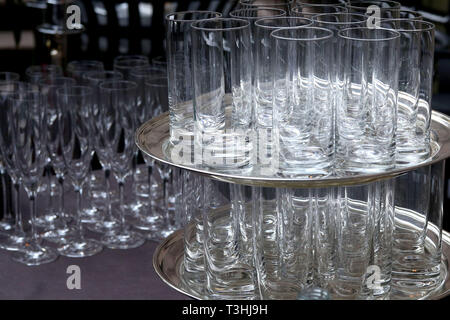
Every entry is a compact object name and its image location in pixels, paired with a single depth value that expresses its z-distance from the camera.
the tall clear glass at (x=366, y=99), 1.22
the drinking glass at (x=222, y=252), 1.33
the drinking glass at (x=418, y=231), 1.37
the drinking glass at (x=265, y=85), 1.23
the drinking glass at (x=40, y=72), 2.33
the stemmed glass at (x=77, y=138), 1.90
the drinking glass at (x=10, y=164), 1.82
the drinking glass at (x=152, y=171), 2.07
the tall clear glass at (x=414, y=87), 1.29
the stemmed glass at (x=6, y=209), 2.11
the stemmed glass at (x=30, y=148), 1.80
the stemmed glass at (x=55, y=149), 1.92
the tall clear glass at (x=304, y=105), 1.19
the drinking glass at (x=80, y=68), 2.40
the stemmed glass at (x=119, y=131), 1.95
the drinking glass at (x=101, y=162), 1.96
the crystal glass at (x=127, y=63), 2.34
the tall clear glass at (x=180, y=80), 1.29
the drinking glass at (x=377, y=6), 1.47
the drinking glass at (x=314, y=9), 1.43
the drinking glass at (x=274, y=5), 1.48
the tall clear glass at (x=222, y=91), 1.25
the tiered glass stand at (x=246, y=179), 1.18
